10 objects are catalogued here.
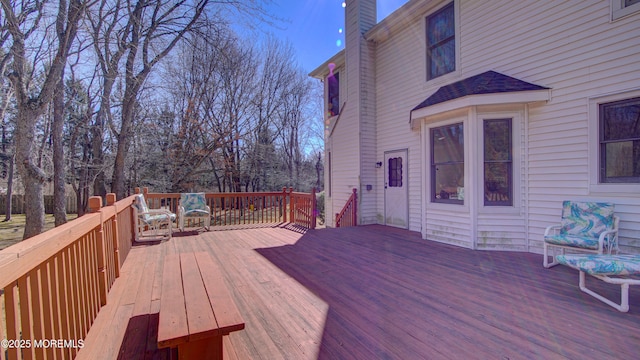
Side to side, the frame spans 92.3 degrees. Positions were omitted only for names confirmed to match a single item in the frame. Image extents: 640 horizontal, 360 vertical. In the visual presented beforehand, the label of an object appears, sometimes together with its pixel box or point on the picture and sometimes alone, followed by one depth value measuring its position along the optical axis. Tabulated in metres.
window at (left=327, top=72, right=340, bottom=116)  9.58
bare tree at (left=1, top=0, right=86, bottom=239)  5.87
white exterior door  7.14
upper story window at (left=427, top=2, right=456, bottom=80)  6.17
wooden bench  1.64
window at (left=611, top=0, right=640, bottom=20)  3.81
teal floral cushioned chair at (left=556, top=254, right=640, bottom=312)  2.73
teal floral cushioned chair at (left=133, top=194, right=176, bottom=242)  5.97
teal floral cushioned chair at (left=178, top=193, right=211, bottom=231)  6.97
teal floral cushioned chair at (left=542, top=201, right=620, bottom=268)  3.74
